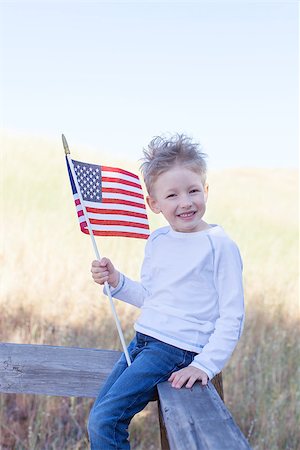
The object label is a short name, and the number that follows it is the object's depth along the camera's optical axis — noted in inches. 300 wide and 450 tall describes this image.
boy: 77.4
